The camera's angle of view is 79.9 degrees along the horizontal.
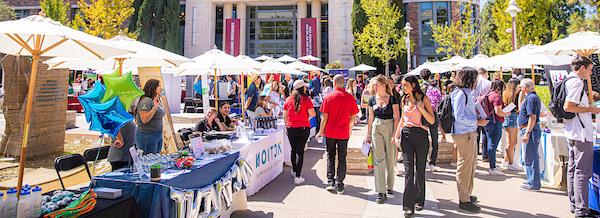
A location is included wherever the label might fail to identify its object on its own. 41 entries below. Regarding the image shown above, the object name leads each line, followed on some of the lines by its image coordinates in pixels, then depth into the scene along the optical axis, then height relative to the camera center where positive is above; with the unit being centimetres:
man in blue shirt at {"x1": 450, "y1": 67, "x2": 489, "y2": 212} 464 -16
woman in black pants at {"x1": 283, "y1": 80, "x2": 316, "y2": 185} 630 -15
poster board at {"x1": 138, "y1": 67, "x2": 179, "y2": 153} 670 -9
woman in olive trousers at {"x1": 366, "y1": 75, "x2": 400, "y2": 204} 513 -22
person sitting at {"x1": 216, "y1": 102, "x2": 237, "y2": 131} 643 -5
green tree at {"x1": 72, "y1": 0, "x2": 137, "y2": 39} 2797 +784
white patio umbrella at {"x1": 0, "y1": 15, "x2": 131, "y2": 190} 339 +77
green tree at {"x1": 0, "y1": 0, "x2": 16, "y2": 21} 3269 +953
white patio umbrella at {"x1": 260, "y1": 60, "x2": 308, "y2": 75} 1093 +149
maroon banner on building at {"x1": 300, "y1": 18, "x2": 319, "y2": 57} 3347 +737
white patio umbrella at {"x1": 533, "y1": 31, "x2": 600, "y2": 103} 513 +105
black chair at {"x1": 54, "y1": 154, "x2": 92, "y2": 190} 401 -56
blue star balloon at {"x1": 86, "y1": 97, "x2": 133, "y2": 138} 438 -6
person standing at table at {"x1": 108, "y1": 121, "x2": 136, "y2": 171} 469 -49
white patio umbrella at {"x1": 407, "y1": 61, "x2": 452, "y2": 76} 1538 +202
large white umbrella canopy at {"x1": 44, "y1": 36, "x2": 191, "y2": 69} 588 +101
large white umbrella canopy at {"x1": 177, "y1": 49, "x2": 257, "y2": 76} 705 +107
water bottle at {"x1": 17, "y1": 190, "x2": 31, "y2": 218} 238 -61
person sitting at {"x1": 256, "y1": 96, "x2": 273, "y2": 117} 800 +12
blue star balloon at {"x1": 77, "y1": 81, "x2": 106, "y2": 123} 447 +22
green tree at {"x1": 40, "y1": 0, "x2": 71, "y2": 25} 3135 +926
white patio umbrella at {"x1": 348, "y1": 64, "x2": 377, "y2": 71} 2428 +321
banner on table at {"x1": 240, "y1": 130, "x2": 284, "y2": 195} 547 -75
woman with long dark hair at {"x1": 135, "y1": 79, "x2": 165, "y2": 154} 477 -6
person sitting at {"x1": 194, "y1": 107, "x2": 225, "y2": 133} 599 -15
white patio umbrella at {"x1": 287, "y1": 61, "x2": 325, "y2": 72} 1388 +195
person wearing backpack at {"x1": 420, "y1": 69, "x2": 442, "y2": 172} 634 +20
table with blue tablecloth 317 -69
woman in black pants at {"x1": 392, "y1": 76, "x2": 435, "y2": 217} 458 -28
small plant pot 328 -55
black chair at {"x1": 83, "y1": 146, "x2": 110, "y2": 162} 470 -53
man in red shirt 562 -10
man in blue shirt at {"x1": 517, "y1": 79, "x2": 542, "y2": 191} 568 -36
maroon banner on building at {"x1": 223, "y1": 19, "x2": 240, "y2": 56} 3491 +764
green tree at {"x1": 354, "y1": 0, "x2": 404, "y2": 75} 2848 +671
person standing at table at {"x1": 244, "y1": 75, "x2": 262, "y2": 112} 998 +52
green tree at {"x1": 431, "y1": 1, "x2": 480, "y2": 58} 2500 +574
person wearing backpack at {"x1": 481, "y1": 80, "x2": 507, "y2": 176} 677 -12
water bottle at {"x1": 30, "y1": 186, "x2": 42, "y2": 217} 245 -61
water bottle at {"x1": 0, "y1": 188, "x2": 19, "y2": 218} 238 -61
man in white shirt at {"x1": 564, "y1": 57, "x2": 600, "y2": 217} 423 -19
